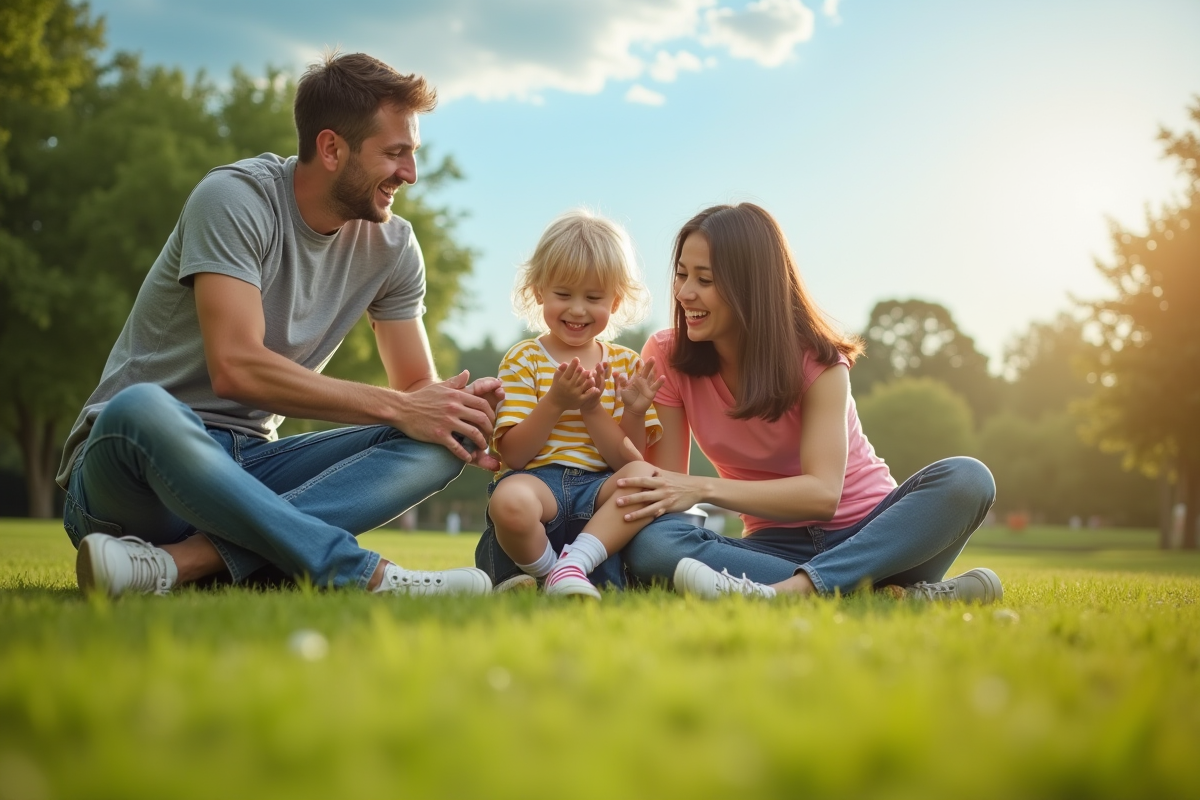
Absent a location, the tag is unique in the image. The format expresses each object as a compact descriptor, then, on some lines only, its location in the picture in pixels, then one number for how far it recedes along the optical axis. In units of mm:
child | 4199
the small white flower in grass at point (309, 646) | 2002
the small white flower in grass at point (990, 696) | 1665
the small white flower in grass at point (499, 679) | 1793
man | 3590
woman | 4113
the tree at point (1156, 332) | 22844
